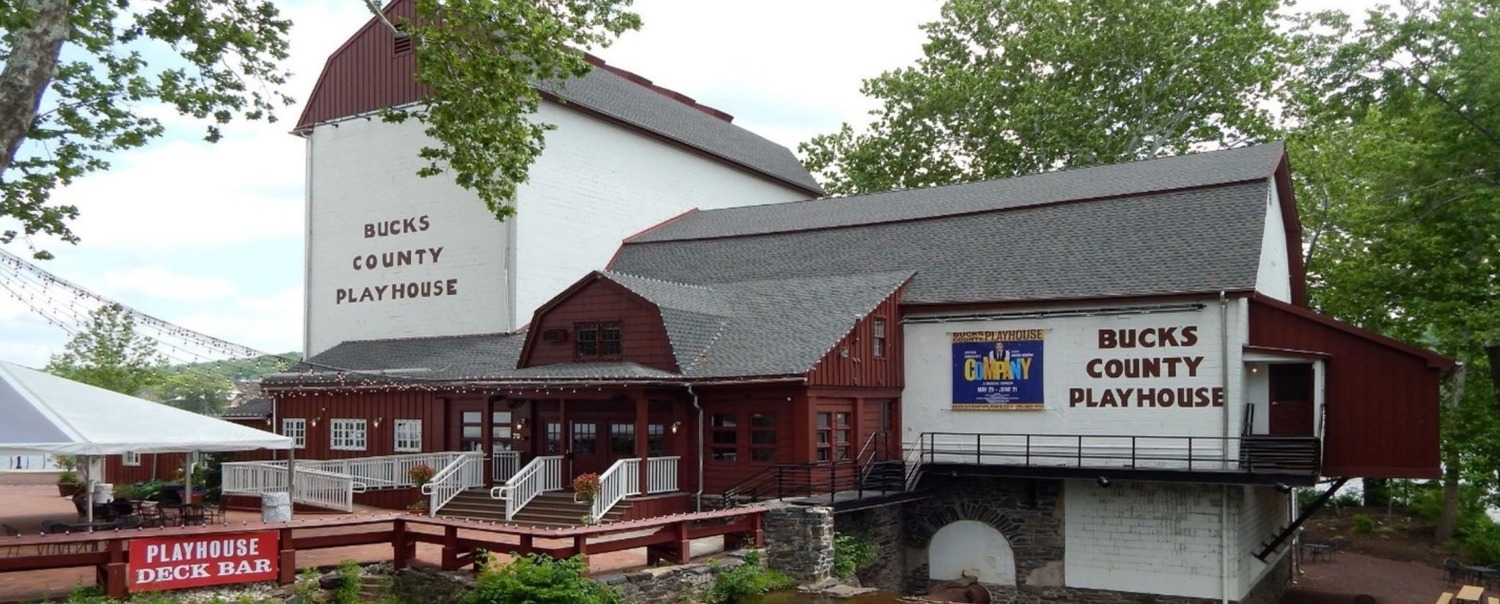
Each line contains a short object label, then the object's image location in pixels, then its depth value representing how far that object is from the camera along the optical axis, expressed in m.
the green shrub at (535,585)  12.49
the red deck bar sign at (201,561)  12.72
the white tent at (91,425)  13.11
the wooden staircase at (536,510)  19.12
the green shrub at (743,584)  14.74
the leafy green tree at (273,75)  16.25
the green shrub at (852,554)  17.94
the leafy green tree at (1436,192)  24.00
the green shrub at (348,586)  13.67
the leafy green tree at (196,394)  61.69
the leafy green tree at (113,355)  40.69
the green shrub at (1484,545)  26.02
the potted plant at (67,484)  25.64
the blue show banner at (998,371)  21.34
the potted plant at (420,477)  21.29
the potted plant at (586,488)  18.70
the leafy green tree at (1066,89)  37.81
